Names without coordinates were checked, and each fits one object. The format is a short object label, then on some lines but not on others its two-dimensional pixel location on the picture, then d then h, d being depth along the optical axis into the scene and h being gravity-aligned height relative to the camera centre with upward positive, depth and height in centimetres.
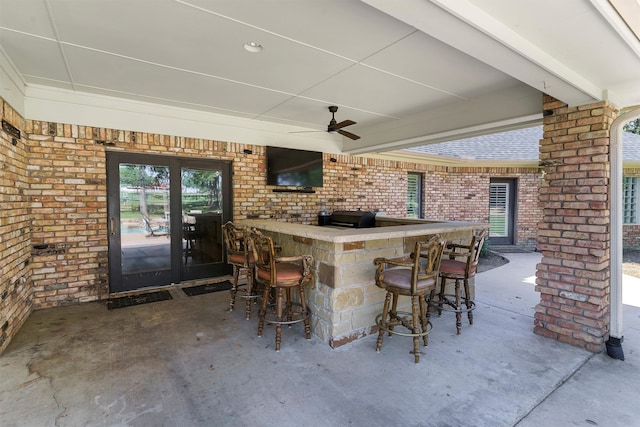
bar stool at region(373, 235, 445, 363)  266 -72
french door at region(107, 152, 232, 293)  442 -20
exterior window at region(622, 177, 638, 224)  905 +9
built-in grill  540 -28
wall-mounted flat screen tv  562 +71
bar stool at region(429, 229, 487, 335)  326 -73
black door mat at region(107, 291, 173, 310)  409 -131
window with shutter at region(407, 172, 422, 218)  858 +25
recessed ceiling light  283 +148
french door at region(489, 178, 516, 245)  911 -13
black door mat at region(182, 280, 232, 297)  459 -130
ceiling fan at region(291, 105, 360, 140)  436 +112
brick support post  292 -23
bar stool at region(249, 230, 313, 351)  286 -68
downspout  285 -37
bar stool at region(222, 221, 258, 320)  352 -64
